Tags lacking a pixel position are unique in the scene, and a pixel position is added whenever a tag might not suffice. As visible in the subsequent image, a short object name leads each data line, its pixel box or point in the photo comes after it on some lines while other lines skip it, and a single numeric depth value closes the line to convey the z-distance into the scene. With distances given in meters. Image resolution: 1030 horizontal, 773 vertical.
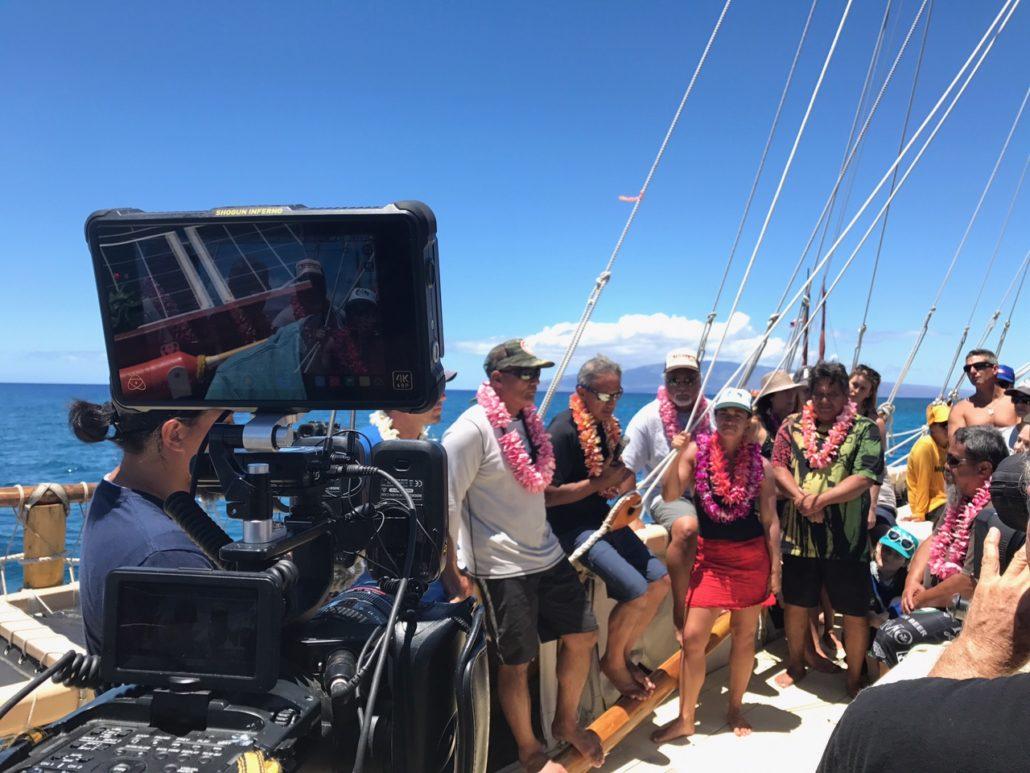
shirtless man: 5.25
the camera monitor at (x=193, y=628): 1.07
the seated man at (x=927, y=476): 5.20
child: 4.02
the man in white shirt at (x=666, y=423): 4.07
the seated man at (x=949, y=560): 2.90
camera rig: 1.09
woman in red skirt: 3.43
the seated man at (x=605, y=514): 3.25
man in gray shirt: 2.82
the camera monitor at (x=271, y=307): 1.22
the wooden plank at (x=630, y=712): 2.97
